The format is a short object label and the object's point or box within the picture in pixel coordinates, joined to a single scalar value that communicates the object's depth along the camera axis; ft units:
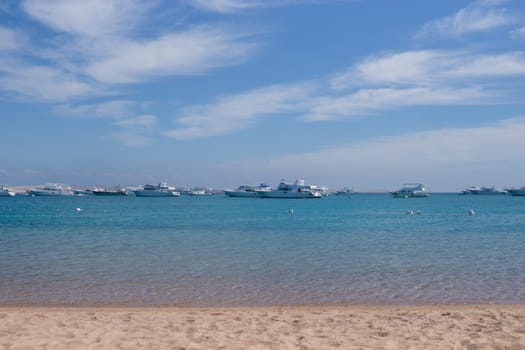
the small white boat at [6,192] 605.68
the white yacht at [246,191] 542.98
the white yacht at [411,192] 546.26
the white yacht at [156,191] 581.94
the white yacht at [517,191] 597.11
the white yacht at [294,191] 482.69
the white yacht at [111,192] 618.73
